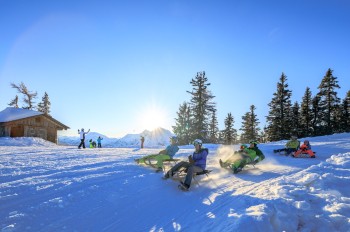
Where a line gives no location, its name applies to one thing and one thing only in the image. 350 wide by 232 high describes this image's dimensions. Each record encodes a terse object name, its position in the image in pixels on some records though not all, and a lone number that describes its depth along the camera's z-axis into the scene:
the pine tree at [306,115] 49.53
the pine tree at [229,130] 60.80
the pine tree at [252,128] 53.09
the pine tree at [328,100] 46.97
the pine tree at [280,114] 45.62
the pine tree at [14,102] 56.16
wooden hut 35.91
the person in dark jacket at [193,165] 8.43
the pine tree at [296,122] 48.21
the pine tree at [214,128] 58.15
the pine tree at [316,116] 48.63
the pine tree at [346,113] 48.94
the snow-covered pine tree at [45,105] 61.44
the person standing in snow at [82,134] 23.71
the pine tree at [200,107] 44.28
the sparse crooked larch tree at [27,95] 52.62
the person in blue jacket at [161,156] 11.14
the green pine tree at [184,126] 46.33
